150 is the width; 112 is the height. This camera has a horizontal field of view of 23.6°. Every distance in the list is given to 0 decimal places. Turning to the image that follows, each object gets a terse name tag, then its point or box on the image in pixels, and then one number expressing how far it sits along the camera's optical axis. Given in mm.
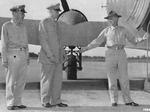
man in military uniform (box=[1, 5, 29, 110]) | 7266
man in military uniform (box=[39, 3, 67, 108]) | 7516
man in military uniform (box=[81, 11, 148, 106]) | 7637
